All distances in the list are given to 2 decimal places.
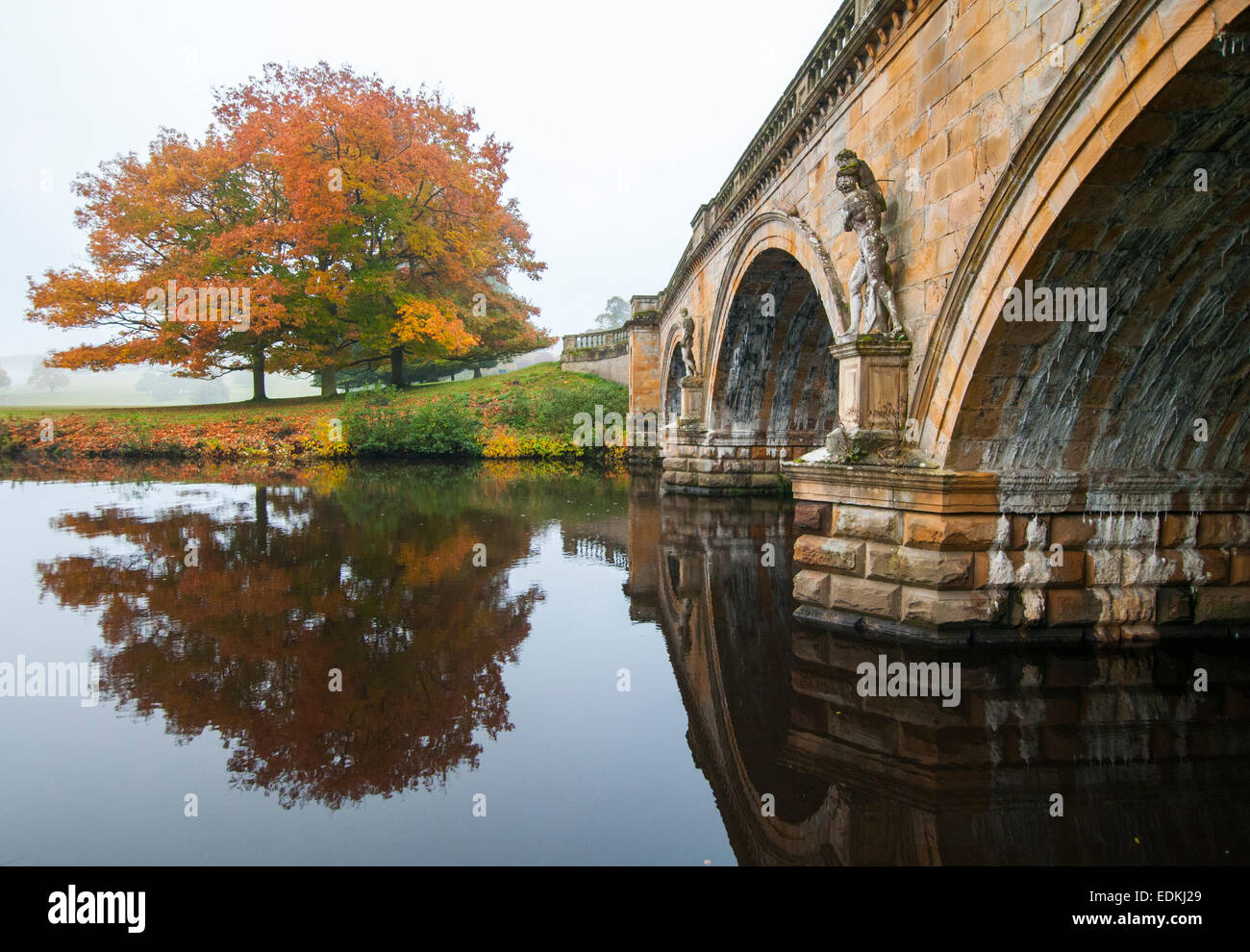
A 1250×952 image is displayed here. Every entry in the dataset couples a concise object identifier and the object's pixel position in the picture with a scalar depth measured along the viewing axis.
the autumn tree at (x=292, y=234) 26.14
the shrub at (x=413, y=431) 26.80
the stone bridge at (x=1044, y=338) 4.21
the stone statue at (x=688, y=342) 17.41
